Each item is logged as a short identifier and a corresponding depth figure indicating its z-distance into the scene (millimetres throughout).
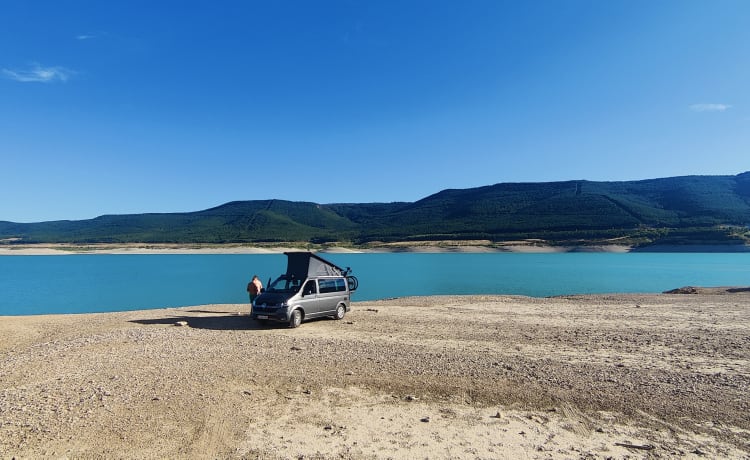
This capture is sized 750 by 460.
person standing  16359
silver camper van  13219
